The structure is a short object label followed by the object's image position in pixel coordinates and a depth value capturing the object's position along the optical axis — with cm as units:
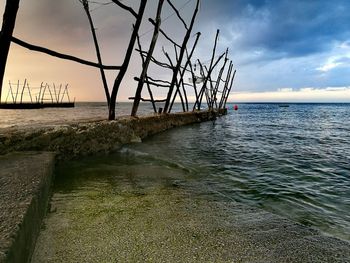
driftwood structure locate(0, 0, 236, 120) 312
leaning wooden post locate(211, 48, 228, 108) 2494
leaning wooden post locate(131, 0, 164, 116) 880
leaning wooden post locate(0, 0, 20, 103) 309
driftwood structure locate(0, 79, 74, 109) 6066
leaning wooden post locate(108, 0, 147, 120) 660
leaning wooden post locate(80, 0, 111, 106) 819
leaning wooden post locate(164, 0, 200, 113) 1211
